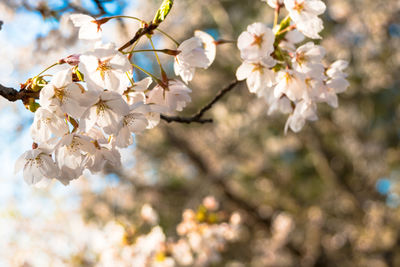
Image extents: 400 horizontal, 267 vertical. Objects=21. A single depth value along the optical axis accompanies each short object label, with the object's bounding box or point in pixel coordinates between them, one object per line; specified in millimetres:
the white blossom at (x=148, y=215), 2332
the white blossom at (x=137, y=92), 706
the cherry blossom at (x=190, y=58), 727
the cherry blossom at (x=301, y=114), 777
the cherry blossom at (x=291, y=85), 748
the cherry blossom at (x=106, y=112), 677
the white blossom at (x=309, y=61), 742
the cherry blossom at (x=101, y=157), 710
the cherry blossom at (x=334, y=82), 778
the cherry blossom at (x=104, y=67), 673
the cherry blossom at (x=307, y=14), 743
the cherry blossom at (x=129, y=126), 703
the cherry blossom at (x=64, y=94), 677
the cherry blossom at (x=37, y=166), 710
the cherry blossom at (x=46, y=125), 689
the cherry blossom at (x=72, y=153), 696
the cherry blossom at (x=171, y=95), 724
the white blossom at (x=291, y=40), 761
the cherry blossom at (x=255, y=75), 758
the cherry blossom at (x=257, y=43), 731
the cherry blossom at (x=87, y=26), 700
